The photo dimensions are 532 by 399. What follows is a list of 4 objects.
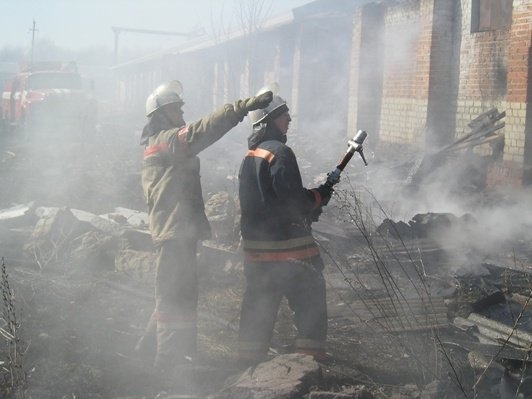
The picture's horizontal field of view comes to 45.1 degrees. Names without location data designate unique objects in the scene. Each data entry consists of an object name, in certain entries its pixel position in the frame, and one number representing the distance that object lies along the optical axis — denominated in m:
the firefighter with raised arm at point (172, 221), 4.59
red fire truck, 20.27
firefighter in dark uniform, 4.19
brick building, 9.21
